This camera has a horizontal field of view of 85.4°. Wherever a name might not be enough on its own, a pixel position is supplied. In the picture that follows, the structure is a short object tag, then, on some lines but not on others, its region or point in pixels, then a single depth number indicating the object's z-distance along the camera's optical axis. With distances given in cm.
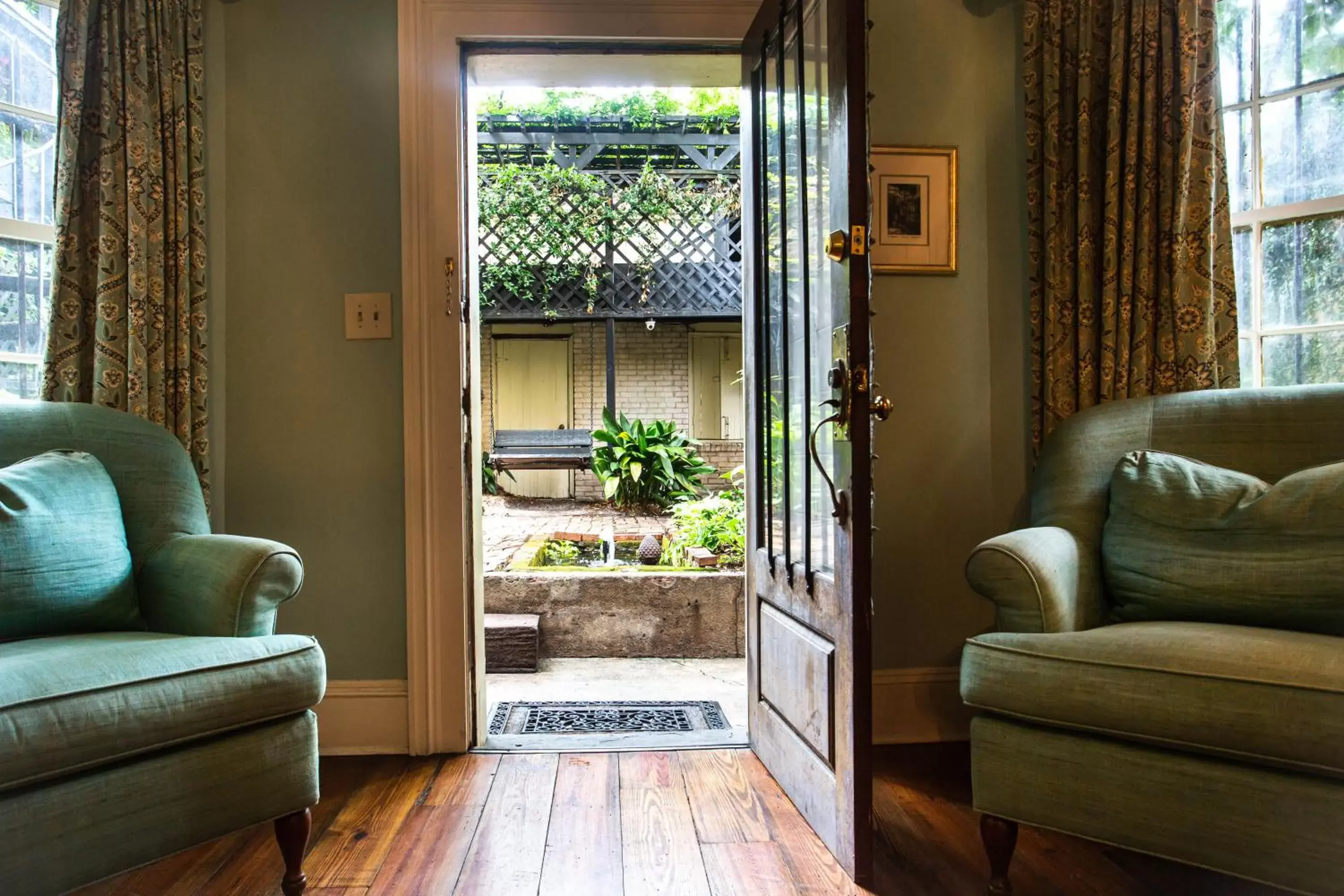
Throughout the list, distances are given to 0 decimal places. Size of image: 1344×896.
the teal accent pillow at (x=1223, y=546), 133
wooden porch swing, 827
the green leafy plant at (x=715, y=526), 400
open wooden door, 133
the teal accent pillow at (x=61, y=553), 133
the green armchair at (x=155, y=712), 103
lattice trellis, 758
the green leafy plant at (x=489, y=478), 794
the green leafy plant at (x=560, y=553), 433
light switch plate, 201
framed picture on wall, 205
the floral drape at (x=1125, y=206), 183
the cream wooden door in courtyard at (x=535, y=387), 1031
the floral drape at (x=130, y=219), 179
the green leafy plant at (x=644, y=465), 686
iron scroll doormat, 228
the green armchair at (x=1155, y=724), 105
